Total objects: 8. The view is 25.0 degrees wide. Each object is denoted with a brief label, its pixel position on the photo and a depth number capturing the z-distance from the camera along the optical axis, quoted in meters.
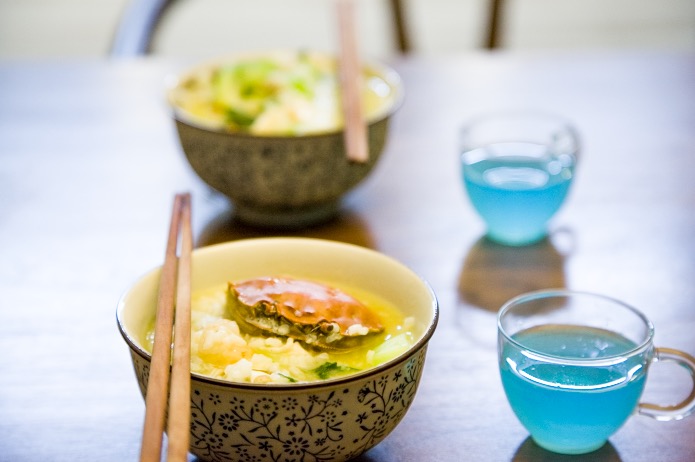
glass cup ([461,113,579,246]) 0.96
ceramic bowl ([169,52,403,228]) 0.96
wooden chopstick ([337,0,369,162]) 0.95
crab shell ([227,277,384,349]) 0.77
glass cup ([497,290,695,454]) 0.76
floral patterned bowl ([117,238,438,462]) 0.71
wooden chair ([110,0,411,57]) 1.30
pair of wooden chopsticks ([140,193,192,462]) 0.66
